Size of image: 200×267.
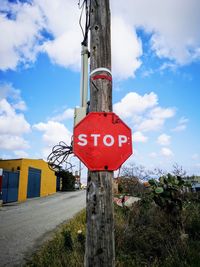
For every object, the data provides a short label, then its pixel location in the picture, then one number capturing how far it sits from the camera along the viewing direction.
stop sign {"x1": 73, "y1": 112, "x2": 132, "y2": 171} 2.42
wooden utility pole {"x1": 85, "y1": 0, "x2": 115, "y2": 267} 2.28
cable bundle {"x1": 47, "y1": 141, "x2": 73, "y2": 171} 3.31
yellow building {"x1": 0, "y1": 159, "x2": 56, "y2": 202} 24.82
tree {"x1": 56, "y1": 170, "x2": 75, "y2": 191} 48.81
